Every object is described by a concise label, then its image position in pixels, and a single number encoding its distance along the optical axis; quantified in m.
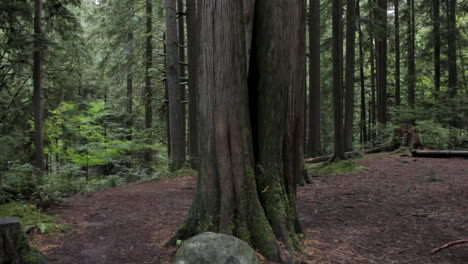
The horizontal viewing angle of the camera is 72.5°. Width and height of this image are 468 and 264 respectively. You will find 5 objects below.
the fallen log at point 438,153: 11.98
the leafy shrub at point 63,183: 7.85
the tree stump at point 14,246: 3.53
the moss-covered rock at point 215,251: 3.32
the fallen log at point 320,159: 12.82
